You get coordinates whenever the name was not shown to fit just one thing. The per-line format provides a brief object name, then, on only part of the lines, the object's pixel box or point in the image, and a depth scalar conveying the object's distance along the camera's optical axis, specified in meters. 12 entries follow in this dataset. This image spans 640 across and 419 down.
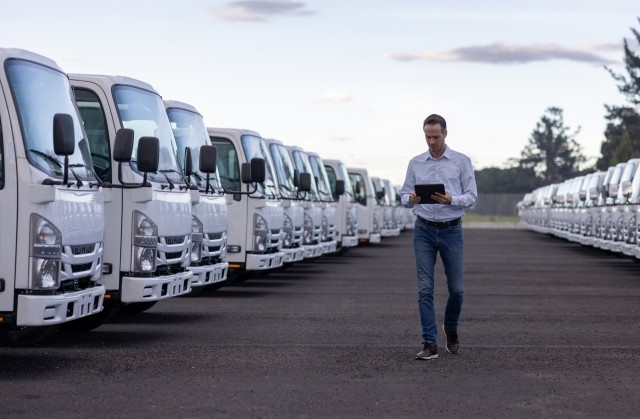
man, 12.62
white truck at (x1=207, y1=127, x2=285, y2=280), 20.52
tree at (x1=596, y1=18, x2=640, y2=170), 109.50
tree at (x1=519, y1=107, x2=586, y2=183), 177.62
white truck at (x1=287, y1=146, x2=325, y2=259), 26.52
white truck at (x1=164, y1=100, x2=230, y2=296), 16.58
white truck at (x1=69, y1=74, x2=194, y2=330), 13.67
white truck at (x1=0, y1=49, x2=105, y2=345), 10.84
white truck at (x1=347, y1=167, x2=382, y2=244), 39.00
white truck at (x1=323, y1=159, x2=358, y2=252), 33.78
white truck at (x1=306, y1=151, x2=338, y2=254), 28.98
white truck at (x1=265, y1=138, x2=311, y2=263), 23.66
